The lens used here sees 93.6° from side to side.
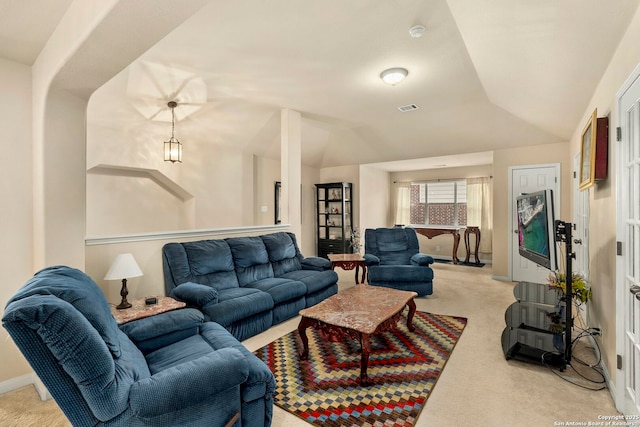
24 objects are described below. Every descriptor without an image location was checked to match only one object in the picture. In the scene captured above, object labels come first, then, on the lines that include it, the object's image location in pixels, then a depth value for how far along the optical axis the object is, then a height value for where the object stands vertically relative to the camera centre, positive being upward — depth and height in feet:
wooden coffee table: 7.22 -2.79
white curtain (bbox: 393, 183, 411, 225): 25.81 +0.67
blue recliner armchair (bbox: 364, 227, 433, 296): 13.37 -2.44
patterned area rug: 6.01 -4.02
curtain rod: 23.32 +2.54
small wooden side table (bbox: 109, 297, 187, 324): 6.89 -2.42
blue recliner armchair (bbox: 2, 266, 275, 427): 3.37 -2.30
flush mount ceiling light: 10.47 +4.81
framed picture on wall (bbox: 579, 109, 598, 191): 7.36 +1.60
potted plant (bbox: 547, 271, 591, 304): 8.61 -2.25
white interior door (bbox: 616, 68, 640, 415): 5.36 -0.72
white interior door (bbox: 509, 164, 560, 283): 15.49 +1.13
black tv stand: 7.64 -3.24
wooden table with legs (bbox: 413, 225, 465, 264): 21.97 -1.60
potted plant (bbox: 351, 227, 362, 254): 21.67 -2.28
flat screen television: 7.84 -0.48
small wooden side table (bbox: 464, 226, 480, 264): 21.95 -2.07
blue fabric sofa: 8.86 -2.51
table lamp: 7.44 -1.53
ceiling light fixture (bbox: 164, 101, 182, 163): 12.31 +2.49
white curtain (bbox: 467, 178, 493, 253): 22.54 +0.21
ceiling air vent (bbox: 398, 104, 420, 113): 14.67 +5.13
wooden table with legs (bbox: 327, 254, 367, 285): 13.59 -2.33
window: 23.82 +0.64
